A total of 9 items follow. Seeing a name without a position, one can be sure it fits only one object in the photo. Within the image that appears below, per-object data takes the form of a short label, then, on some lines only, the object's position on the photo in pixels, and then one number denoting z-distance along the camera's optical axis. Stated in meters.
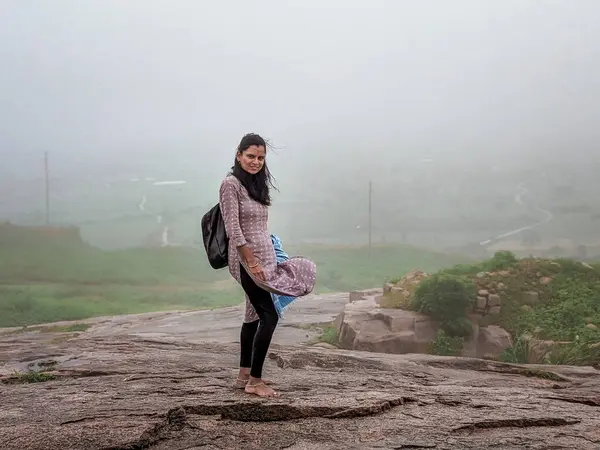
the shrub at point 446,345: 10.70
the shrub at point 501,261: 12.41
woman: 4.35
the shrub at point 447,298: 11.03
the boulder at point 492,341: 10.70
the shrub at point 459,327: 10.89
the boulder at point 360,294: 15.69
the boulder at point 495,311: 11.37
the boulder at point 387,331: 10.74
